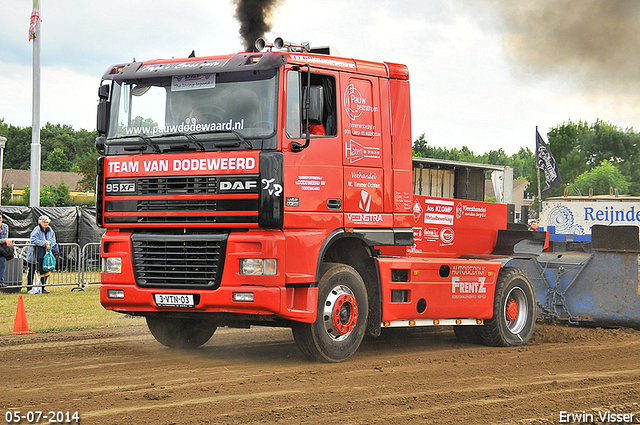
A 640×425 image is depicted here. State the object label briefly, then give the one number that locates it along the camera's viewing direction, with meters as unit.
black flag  33.31
